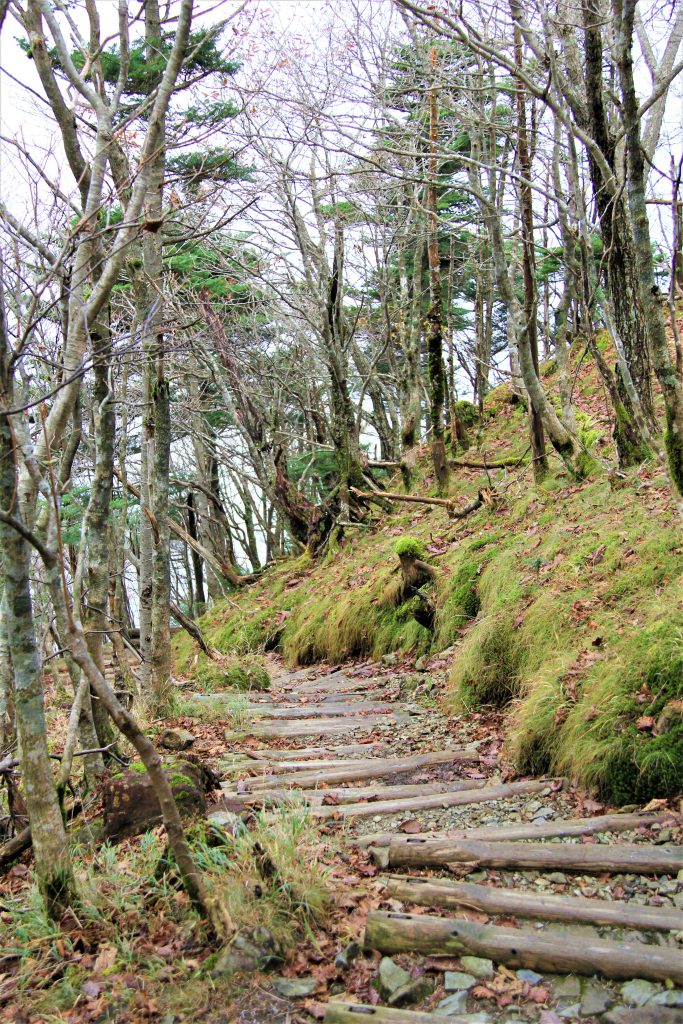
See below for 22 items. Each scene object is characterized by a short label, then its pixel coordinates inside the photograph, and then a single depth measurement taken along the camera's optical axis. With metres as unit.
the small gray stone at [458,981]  3.03
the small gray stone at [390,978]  3.06
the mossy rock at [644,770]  4.01
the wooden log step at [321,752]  5.86
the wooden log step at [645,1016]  2.65
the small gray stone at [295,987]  3.09
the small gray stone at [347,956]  3.25
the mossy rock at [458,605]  7.88
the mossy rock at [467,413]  16.38
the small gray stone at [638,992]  2.79
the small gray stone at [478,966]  3.07
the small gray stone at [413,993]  3.00
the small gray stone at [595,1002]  2.79
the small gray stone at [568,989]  2.90
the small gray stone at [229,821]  3.96
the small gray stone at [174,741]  5.57
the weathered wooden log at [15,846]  4.06
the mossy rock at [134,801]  4.27
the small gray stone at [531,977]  3.01
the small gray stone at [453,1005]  2.91
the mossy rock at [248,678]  9.07
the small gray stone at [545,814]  4.25
